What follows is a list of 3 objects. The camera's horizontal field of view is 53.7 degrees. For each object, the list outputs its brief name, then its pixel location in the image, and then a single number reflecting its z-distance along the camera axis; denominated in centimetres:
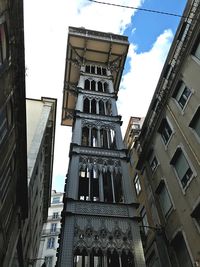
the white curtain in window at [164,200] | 1243
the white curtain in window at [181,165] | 1146
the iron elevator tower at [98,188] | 1026
